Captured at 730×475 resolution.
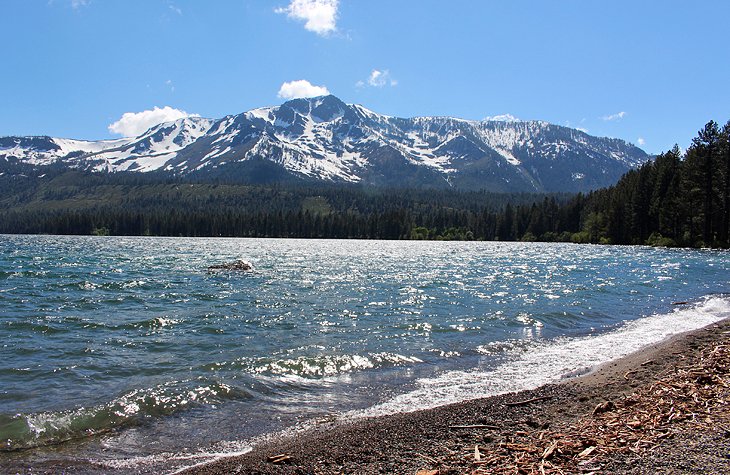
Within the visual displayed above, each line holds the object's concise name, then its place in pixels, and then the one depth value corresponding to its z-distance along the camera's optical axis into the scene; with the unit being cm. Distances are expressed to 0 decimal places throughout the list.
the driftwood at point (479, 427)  1026
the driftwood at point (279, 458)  900
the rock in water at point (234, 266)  5750
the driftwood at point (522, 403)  1199
